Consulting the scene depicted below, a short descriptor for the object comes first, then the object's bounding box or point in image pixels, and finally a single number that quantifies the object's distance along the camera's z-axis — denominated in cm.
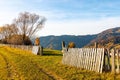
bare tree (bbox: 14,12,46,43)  5014
